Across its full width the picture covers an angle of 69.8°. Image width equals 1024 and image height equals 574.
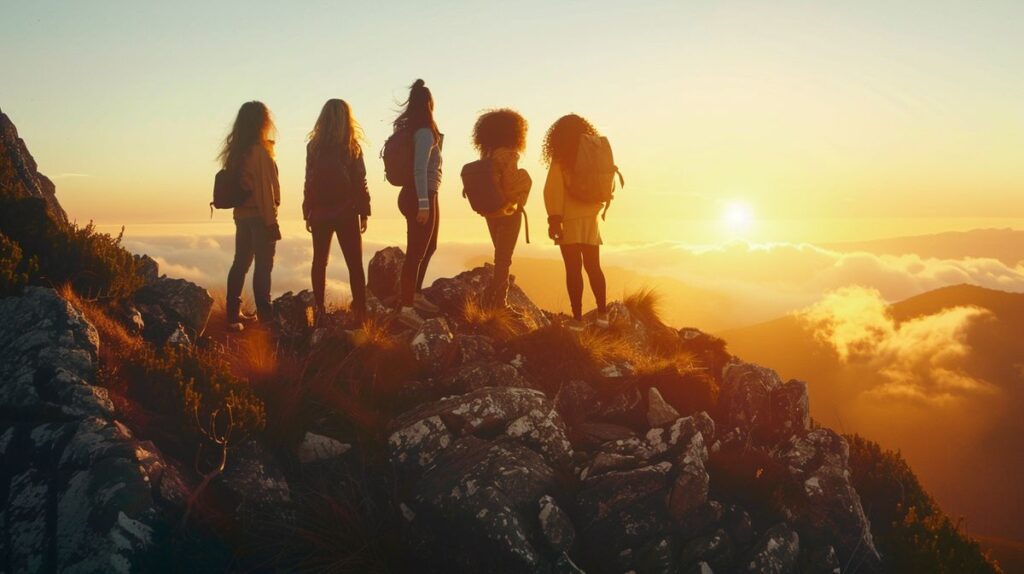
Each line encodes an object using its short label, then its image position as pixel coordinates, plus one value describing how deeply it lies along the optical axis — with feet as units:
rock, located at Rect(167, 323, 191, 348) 27.84
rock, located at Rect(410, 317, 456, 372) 30.30
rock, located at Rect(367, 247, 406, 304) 40.65
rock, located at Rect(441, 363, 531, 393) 29.01
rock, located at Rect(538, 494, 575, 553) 21.68
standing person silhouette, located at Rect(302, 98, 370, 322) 29.17
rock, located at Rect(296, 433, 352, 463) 23.88
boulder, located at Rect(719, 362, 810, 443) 30.99
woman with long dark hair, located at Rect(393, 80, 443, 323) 29.30
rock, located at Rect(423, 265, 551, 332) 37.35
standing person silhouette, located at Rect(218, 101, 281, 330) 29.37
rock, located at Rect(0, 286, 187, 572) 17.11
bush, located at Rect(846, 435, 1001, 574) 26.66
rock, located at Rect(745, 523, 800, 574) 23.02
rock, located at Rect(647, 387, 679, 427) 29.43
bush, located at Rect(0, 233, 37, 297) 24.97
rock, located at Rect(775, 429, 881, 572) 25.30
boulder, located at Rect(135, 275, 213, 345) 30.14
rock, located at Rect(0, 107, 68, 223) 34.35
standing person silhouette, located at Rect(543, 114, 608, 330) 33.63
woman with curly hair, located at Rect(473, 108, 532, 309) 32.76
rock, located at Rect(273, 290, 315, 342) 33.14
